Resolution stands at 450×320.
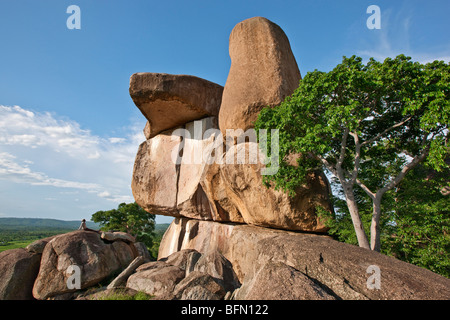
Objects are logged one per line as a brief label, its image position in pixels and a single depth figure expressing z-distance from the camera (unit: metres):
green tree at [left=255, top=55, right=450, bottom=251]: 6.50
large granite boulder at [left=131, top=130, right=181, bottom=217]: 15.85
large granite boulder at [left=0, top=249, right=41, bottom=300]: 9.81
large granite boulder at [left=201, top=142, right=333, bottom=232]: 9.64
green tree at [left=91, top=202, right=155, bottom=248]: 25.72
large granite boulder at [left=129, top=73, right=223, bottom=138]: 13.63
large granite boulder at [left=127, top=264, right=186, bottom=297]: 8.50
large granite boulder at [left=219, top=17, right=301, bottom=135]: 10.67
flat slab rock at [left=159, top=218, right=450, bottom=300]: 3.94
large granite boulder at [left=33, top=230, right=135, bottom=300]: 9.86
